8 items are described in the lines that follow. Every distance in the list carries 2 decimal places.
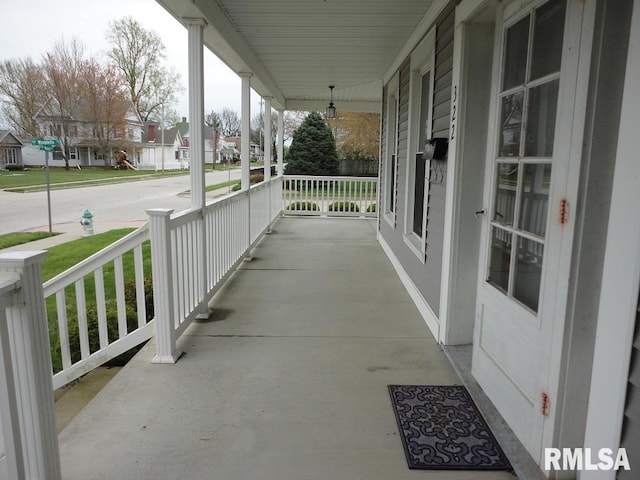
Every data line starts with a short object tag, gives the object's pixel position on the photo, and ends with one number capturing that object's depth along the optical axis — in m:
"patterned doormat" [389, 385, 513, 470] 1.95
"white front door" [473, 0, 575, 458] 1.80
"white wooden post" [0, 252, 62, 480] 1.47
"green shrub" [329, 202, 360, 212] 10.34
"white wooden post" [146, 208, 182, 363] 2.77
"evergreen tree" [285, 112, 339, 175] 21.25
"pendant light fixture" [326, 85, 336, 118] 8.40
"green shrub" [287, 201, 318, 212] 10.42
